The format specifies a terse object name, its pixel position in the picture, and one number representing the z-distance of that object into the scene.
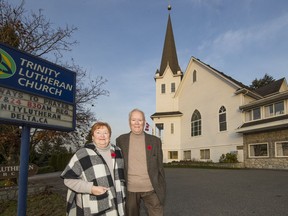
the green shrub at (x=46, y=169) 27.20
